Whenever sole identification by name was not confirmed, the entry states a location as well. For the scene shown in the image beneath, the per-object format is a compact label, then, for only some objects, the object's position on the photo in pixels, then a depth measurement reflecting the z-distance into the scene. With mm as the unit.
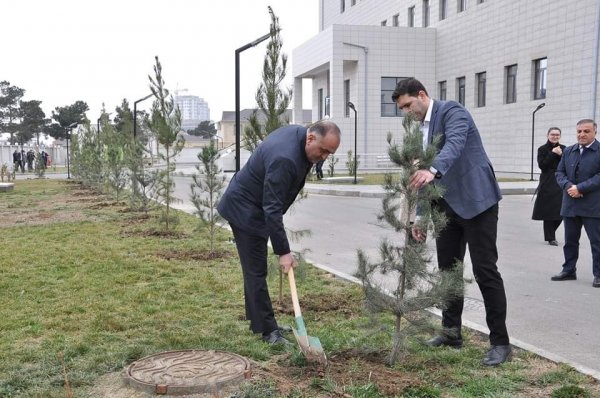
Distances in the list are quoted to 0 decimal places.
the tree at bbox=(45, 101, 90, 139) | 46281
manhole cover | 3482
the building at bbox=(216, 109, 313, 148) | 109000
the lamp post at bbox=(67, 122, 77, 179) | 33725
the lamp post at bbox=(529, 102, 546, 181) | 26494
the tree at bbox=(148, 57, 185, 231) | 12102
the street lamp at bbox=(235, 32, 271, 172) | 10766
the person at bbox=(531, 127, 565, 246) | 9211
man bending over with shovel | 4000
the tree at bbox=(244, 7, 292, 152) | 6801
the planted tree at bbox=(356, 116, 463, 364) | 3686
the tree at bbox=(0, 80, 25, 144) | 73188
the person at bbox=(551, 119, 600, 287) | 6859
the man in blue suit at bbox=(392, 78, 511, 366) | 4008
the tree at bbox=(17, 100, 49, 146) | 72312
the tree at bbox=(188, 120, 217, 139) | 108500
